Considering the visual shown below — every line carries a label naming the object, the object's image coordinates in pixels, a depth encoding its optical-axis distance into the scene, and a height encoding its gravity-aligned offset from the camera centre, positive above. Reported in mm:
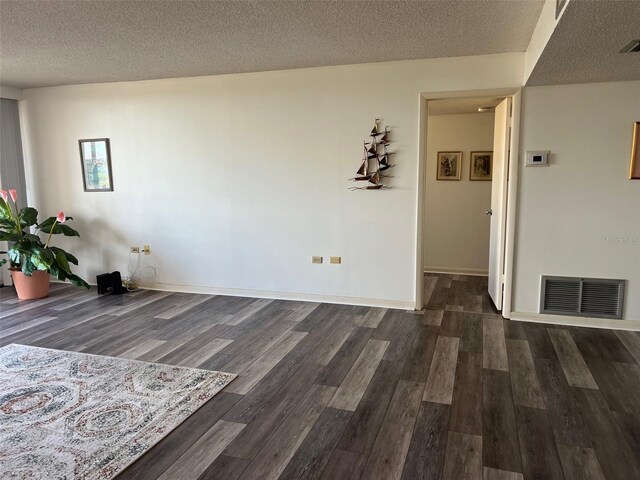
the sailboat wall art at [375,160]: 4395 +267
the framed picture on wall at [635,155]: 3719 +236
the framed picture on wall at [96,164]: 5398 +326
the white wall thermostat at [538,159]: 3934 +226
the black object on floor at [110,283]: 5223 -1113
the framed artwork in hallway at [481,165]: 6074 +272
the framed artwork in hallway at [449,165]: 6203 +282
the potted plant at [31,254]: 4816 -703
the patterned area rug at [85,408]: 2086 -1278
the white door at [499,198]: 4195 -143
